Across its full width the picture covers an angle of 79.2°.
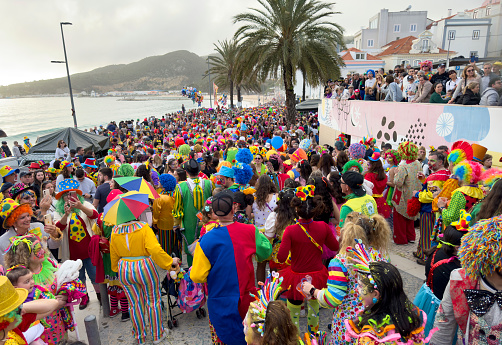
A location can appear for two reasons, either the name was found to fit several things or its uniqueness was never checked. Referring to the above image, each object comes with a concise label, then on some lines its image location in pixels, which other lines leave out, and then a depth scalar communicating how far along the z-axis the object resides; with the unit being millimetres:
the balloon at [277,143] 9180
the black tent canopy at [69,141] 12508
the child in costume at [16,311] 1698
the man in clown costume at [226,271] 2643
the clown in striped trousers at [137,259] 3367
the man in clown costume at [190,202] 4750
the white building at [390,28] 61156
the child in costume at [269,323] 1909
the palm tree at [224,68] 35219
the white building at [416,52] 46312
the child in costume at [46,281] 2767
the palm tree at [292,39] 14656
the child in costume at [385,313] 1760
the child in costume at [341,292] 2305
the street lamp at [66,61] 17028
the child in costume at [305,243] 3051
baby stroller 3830
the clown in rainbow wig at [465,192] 3264
